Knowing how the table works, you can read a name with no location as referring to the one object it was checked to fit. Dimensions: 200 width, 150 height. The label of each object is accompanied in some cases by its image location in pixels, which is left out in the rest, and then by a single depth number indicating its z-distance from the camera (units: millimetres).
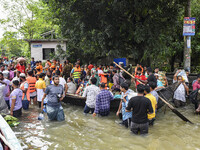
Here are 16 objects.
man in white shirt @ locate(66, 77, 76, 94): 9734
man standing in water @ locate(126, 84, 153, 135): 5004
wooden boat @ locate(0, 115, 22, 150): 2959
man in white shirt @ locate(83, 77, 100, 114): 7348
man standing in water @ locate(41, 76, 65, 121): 6309
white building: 19719
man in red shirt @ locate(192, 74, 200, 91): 7820
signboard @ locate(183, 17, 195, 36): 9703
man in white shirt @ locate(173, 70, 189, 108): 8477
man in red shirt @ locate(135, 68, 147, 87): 9569
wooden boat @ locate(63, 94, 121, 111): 7780
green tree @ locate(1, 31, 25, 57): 30606
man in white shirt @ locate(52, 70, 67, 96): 8400
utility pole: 9906
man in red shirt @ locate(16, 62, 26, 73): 11833
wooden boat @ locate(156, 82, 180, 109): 7879
